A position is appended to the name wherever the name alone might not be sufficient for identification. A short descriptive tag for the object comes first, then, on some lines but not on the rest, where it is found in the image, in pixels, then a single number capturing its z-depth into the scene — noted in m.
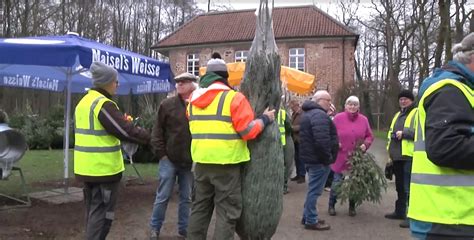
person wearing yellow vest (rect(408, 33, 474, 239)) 2.56
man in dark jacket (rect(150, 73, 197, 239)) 5.69
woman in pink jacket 7.60
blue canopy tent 6.21
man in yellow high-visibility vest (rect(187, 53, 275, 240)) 4.22
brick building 35.97
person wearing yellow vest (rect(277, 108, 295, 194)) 8.76
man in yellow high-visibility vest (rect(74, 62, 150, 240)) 4.70
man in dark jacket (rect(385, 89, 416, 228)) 6.79
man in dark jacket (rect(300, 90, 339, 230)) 6.57
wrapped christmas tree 4.34
